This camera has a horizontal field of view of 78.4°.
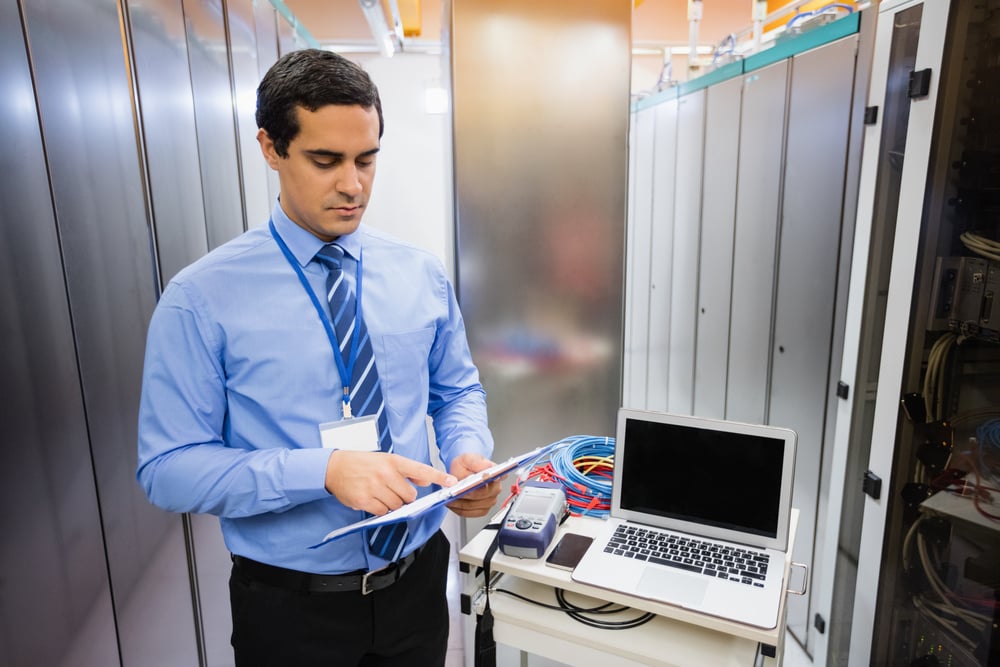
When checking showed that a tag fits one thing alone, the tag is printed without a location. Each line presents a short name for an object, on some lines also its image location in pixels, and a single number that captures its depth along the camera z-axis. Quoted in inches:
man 41.4
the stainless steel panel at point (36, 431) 50.0
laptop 54.8
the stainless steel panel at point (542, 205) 86.6
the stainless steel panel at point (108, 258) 56.4
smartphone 59.4
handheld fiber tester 60.1
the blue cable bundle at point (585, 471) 70.5
